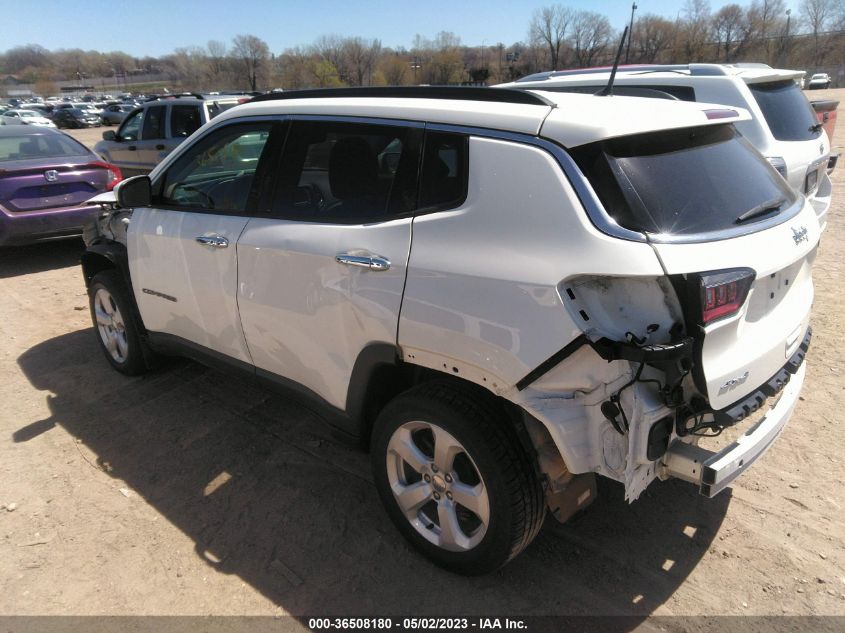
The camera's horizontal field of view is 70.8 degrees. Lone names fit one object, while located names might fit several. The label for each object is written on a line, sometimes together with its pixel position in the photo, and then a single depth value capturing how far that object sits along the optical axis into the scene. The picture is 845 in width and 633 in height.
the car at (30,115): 29.97
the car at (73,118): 42.47
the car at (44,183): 7.04
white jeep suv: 1.96
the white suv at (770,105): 4.83
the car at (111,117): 34.91
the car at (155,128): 9.58
